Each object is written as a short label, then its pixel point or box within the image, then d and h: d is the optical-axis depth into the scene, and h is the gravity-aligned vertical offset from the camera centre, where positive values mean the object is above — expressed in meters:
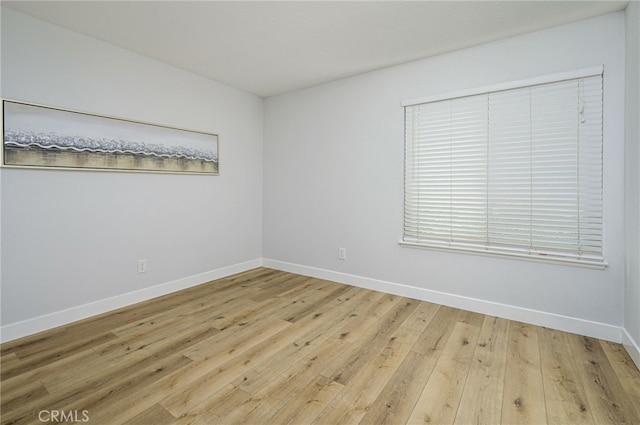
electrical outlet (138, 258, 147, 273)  2.97 -0.55
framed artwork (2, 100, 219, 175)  2.24 +0.63
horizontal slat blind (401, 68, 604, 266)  2.28 +0.37
